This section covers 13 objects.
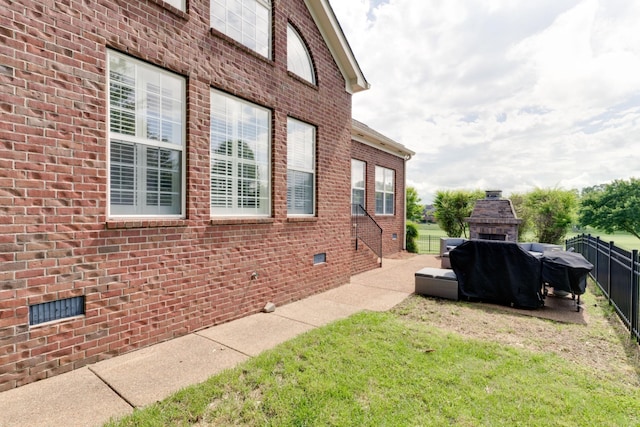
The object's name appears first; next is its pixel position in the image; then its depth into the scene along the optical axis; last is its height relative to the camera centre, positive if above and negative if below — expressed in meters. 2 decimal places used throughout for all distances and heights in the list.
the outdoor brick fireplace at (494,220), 12.77 -0.24
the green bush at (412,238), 16.03 -1.23
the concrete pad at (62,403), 2.65 -1.74
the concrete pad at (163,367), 3.12 -1.75
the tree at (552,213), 16.30 +0.06
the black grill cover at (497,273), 6.17 -1.21
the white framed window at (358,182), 11.81 +1.23
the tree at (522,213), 17.33 +0.07
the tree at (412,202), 28.66 +1.11
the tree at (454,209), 18.31 +0.31
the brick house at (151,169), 3.19 +0.62
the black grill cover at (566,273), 5.85 -1.11
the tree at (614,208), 24.42 +0.51
